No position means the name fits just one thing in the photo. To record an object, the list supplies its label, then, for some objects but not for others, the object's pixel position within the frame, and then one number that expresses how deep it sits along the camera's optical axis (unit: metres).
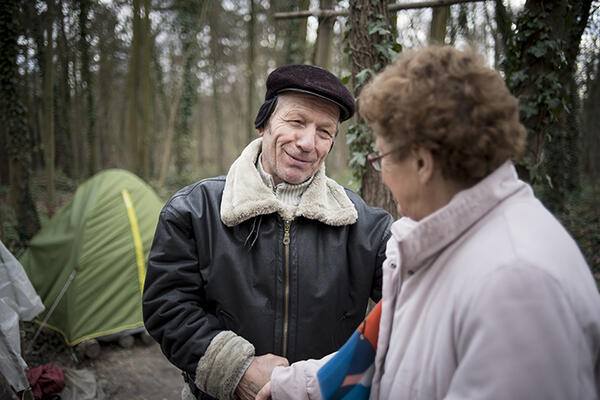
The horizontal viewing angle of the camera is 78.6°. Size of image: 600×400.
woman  0.74
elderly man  1.49
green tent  3.98
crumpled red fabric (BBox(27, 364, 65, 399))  3.05
